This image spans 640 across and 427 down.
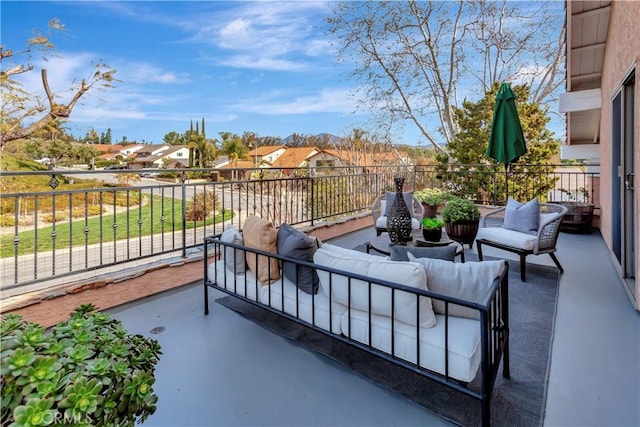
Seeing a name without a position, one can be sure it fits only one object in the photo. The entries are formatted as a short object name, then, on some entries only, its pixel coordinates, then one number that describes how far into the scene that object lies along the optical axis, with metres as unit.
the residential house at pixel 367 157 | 16.34
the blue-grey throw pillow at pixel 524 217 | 4.03
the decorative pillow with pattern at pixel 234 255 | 2.69
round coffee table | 3.66
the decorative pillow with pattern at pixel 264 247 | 2.47
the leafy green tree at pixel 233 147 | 25.83
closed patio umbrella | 5.43
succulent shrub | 0.86
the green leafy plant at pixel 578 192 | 7.48
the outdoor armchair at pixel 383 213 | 4.97
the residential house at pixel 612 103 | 3.18
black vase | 3.62
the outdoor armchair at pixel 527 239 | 3.64
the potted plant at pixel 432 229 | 3.77
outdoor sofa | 1.58
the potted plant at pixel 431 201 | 5.73
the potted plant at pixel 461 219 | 4.25
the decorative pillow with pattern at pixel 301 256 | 2.21
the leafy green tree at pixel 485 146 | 9.55
